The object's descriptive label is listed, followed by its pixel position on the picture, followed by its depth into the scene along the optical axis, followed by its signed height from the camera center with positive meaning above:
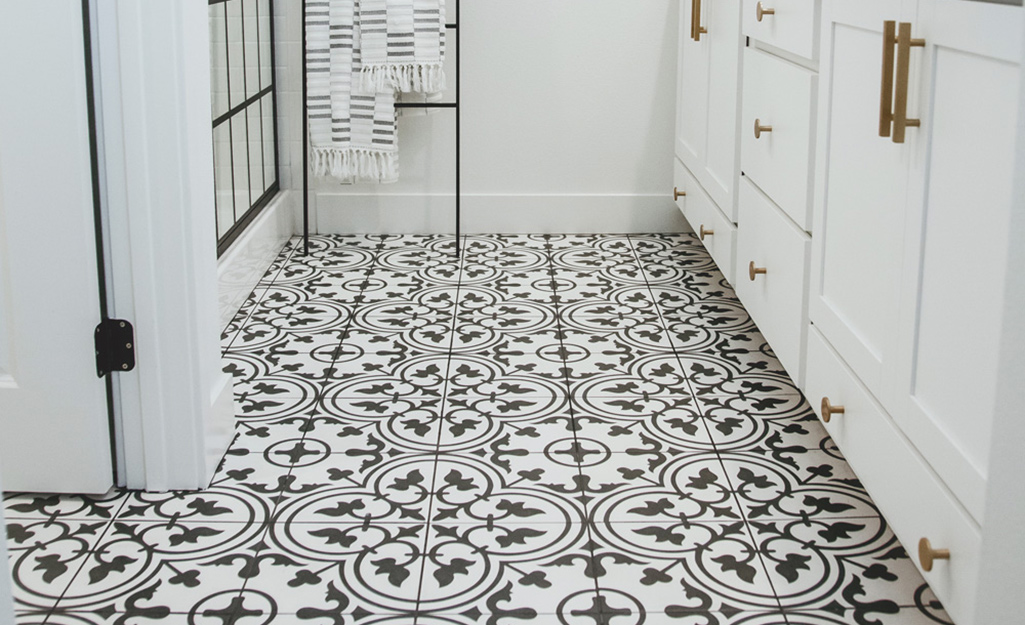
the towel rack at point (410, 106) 3.53 -0.30
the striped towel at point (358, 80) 3.38 -0.09
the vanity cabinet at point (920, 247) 1.35 -0.26
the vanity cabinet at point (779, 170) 2.16 -0.24
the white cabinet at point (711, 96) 2.79 -0.12
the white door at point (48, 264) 1.81 -0.35
